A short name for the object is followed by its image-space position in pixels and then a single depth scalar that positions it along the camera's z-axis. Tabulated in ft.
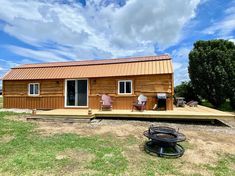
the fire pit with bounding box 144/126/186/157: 12.03
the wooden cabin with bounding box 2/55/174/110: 27.75
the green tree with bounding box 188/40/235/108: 35.51
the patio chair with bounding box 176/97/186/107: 32.32
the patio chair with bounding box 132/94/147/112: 26.01
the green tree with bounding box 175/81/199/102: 41.54
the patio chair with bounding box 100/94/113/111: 27.59
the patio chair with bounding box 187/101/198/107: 32.87
